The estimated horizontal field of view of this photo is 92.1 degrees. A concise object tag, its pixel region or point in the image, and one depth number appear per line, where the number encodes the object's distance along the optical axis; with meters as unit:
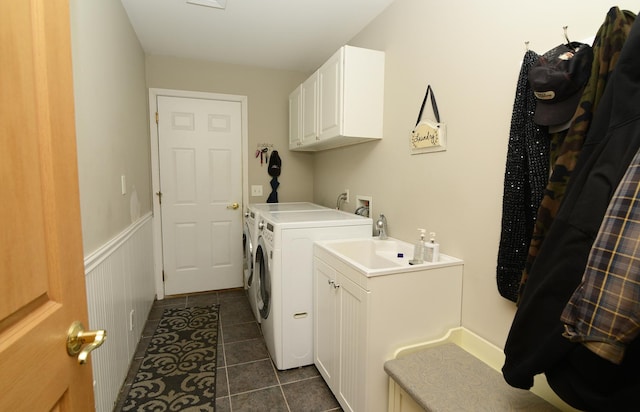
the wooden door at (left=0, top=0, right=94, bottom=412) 0.48
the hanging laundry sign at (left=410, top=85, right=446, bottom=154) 1.68
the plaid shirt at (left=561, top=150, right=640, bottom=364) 0.57
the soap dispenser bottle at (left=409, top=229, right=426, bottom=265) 1.66
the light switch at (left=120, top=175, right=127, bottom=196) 2.06
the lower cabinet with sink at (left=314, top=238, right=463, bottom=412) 1.42
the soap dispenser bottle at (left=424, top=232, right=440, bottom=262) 1.61
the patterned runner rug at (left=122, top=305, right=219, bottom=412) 1.76
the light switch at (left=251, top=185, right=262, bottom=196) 3.47
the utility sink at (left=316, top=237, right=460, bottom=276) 1.88
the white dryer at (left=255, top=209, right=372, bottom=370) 1.97
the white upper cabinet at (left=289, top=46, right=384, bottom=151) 2.13
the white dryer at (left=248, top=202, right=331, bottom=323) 2.58
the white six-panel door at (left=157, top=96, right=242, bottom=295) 3.18
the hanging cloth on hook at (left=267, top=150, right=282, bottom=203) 3.46
